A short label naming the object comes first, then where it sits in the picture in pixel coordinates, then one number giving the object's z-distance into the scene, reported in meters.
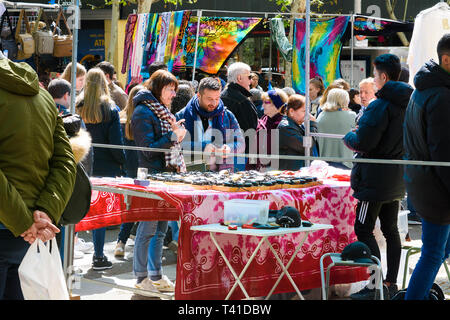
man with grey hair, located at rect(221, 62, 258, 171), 8.20
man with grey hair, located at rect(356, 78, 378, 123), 9.06
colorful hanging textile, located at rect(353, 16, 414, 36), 13.48
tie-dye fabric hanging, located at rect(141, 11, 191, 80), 12.10
